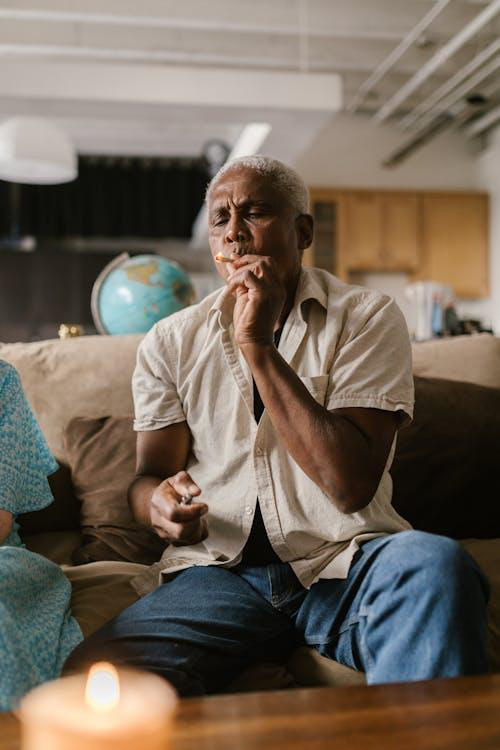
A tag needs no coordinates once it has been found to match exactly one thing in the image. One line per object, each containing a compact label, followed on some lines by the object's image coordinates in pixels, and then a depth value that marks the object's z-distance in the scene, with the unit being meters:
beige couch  1.72
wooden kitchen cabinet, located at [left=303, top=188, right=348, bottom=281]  7.27
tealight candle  0.62
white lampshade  3.77
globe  2.21
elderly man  1.03
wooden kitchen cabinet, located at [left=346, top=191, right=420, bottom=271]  7.33
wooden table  0.67
